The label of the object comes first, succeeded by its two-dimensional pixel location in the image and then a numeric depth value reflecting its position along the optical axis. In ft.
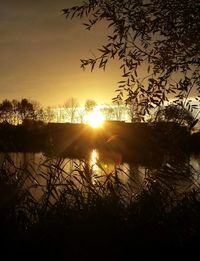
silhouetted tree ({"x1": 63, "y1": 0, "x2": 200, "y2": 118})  14.07
